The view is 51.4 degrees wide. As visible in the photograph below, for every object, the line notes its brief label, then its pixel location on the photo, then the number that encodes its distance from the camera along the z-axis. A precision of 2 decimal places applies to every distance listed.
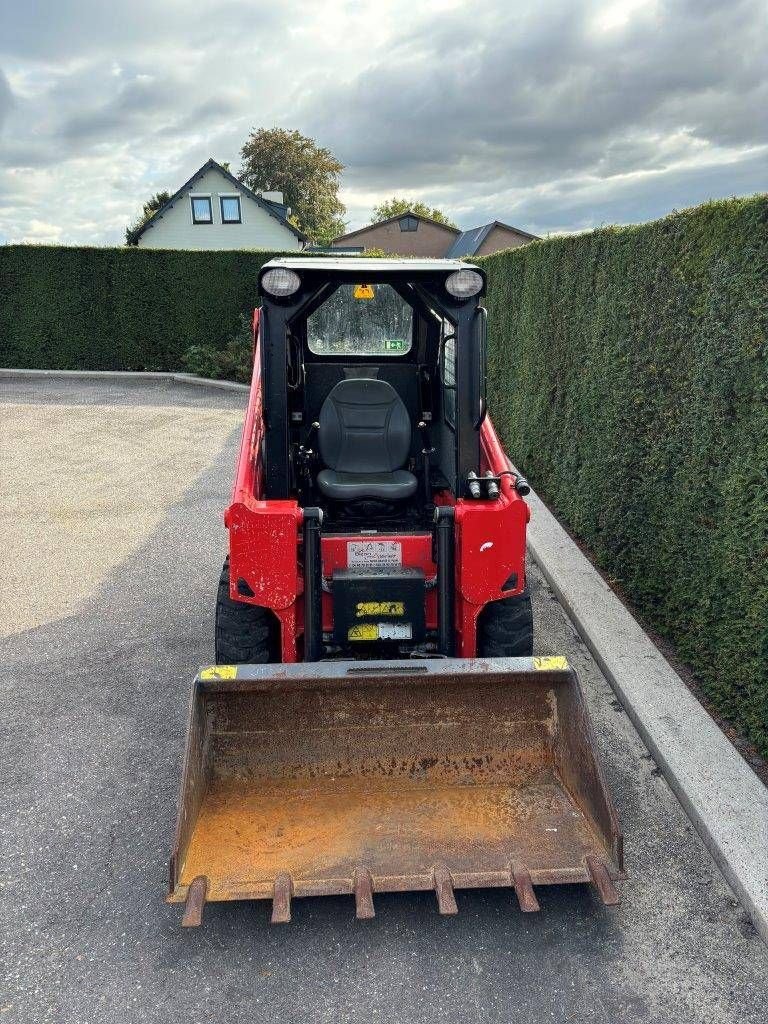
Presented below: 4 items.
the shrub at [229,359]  16.17
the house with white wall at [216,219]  34.34
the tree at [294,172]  58.19
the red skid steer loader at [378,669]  2.89
